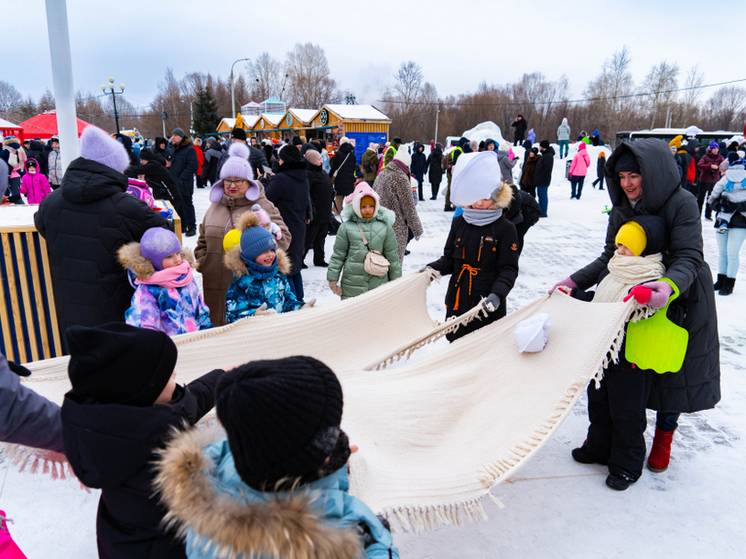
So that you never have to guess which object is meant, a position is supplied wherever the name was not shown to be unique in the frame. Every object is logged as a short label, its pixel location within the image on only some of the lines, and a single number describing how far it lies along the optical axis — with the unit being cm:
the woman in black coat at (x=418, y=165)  1661
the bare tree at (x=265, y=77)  7125
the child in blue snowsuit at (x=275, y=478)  110
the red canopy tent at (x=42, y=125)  1673
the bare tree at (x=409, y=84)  6850
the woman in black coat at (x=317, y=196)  732
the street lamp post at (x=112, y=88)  2431
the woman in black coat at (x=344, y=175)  1026
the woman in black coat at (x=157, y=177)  698
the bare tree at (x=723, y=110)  4920
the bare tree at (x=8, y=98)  6993
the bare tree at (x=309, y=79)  6309
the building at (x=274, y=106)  4234
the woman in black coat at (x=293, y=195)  568
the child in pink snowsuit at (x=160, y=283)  287
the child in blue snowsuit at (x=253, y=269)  331
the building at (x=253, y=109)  4403
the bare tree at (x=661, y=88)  4797
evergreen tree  4438
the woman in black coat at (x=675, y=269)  254
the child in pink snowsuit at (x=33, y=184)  1047
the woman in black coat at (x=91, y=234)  290
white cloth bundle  266
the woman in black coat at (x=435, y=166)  1519
